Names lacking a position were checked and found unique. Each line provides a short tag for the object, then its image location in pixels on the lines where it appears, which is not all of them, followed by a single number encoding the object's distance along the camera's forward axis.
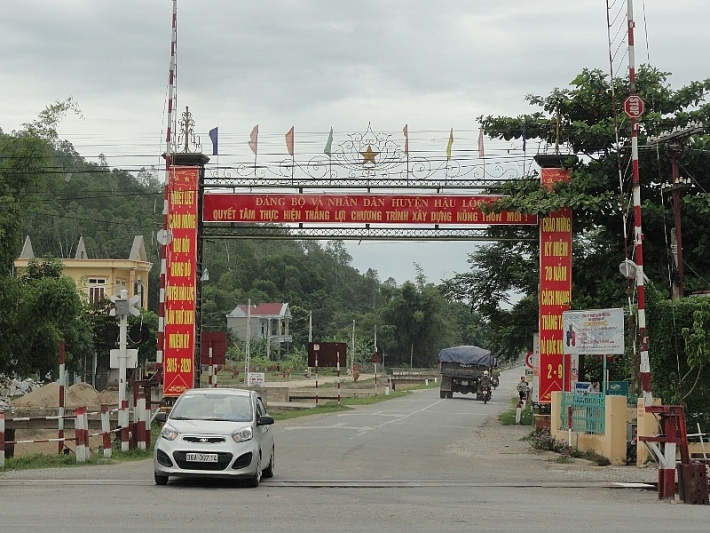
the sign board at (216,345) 34.57
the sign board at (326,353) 50.56
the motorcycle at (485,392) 60.65
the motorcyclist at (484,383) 61.03
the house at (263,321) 118.69
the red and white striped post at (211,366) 33.75
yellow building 76.06
